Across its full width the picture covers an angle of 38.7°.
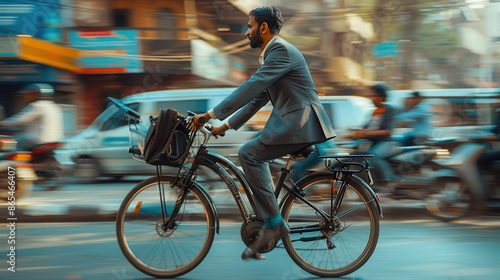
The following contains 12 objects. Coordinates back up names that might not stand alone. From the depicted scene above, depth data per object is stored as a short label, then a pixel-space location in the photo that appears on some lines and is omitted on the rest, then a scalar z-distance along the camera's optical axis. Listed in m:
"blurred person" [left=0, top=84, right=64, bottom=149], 8.70
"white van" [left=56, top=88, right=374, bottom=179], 10.40
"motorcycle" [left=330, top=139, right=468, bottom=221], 7.12
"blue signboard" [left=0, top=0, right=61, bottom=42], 14.25
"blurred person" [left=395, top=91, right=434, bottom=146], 8.20
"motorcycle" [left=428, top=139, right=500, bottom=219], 6.89
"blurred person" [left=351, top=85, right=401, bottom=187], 7.97
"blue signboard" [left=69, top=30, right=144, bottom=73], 14.55
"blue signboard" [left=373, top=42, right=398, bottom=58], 10.47
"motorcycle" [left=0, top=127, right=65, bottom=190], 8.98
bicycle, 4.35
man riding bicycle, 4.14
